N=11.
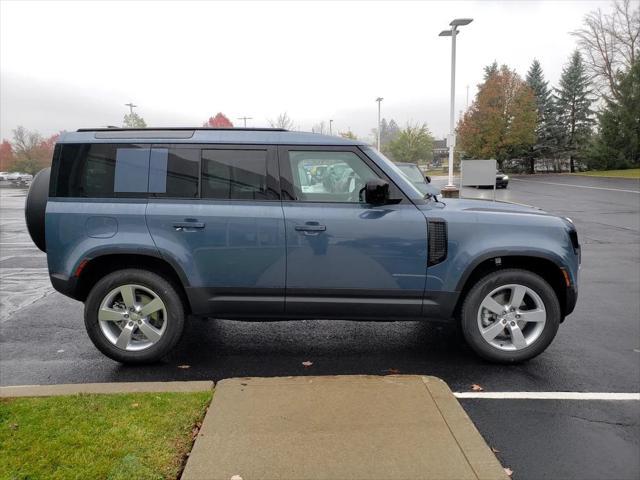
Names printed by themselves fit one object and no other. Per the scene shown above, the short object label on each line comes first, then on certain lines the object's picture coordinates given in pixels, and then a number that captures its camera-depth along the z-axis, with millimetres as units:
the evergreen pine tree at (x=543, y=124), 50562
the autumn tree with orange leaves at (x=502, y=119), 47719
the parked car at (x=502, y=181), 29462
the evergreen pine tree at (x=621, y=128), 40625
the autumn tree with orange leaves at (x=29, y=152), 58219
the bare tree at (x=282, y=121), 60875
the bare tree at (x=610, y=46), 48025
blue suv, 3926
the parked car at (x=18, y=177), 50441
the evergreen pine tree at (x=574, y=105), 50375
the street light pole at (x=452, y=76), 18781
